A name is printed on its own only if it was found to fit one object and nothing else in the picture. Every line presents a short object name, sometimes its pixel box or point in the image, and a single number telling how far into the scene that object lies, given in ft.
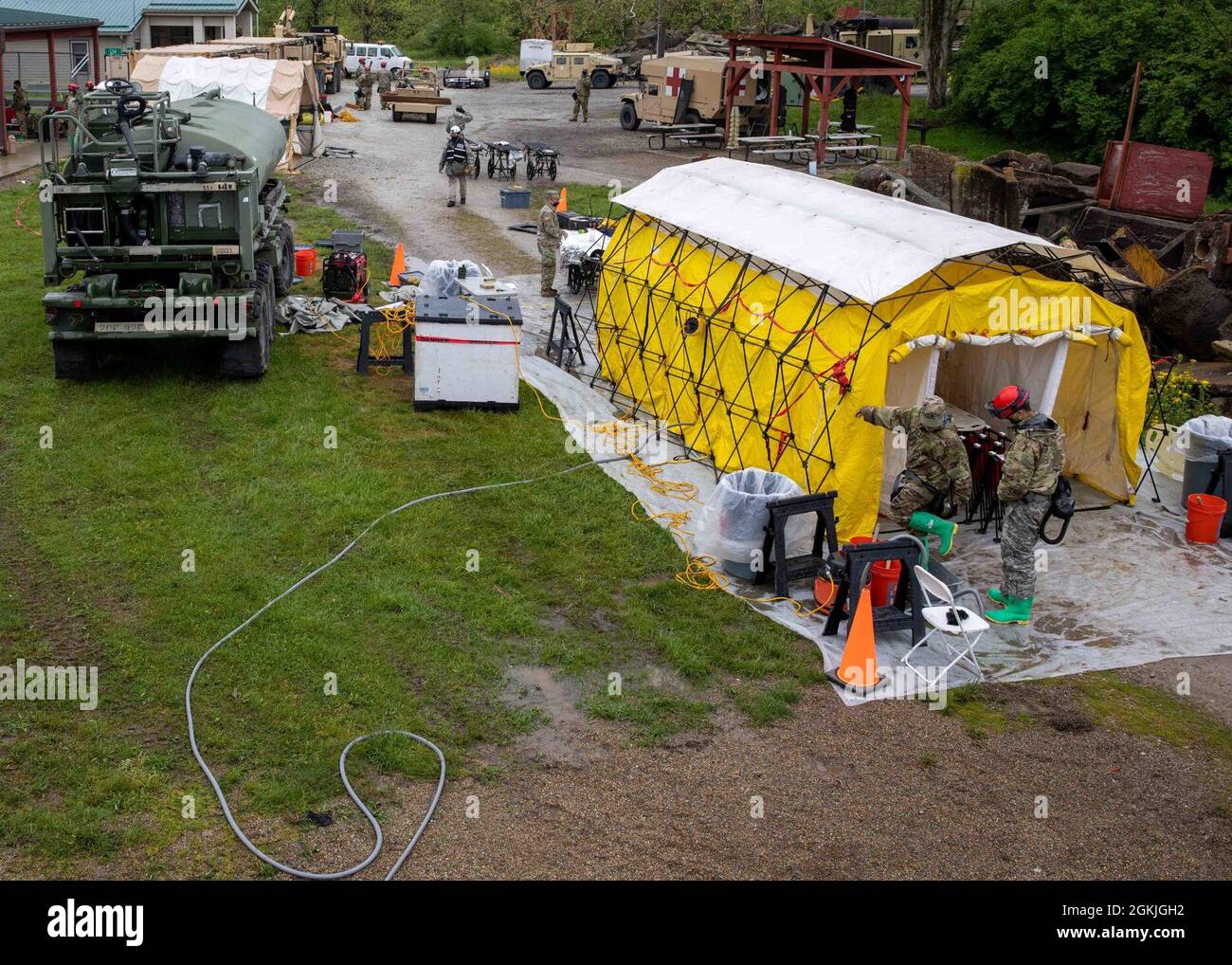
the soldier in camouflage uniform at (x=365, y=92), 145.07
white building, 141.08
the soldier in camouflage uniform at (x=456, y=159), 88.94
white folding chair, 31.99
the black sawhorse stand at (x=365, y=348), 53.16
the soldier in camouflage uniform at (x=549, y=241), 66.08
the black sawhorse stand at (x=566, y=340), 54.75
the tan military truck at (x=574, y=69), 170.91
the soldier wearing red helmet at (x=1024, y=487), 34.40
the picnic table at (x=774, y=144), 102.73
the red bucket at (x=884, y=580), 34.30
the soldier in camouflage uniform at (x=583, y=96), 134.10
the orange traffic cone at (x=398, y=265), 67.05
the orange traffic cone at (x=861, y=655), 31.55
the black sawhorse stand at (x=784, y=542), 35.63
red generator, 63.10
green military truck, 47.26
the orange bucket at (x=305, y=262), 69.31
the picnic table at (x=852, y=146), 104.42
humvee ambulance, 118.42
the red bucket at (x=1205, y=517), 40.19
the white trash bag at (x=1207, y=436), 41.81
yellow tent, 38.73
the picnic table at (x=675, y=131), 119.96
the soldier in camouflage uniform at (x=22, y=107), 110.22
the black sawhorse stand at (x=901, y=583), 33.04
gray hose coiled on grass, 23.47
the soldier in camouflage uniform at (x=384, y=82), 151.84
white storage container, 48.03
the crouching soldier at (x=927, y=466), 36.65
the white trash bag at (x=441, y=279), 53.11
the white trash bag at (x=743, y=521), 36.24
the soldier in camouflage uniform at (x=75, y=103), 47.21
